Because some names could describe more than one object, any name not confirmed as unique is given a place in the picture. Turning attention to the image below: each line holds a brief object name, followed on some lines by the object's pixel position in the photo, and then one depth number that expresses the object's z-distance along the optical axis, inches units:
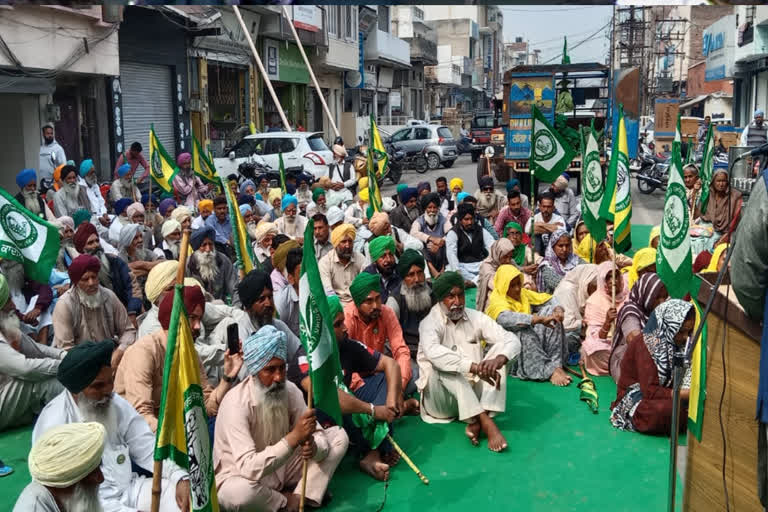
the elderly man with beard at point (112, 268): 254.2
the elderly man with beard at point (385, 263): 246.7
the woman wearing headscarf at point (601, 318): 247.1
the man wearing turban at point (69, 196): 381.1
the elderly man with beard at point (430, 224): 363.6
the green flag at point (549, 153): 325.7
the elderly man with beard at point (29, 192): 341.4
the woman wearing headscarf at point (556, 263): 293.0
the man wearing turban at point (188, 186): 442.6
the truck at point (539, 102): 701.9
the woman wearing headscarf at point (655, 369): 185.6
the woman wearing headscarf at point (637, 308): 219.0
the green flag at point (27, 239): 218.1
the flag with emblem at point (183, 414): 113.0
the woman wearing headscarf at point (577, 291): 267.0
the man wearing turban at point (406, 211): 398.9
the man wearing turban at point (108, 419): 142.6
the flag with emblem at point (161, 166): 370.6
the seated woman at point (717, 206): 367.9
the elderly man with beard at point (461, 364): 197.6
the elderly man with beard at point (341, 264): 275.3
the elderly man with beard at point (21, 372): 197.6
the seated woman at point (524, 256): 295.2
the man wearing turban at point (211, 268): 273.6
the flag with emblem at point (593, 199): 274.1
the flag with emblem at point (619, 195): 251.0
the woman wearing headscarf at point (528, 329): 239.6
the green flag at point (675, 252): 184.1
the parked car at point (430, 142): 1049.5
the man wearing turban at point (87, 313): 213.5
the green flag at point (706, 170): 390.3
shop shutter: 717.9
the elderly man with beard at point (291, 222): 361.4
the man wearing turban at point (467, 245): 346.3
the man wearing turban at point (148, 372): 169.8
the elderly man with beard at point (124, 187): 438.3
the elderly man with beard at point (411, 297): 229.0
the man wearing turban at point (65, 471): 112.7
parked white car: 707.4
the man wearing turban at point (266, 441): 147.9
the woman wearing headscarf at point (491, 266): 265.3
